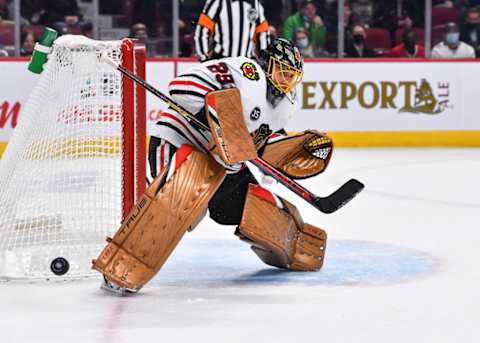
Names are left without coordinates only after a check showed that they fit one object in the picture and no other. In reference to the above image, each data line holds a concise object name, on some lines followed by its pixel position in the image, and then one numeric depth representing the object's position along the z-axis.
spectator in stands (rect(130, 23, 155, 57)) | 16.41
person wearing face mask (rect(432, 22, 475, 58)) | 16.97
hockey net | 7.05
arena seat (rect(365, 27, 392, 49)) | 17.36
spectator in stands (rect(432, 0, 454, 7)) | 17.34
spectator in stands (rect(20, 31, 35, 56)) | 15.76
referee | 12.23
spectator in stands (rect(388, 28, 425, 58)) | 17.25
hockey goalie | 6.25
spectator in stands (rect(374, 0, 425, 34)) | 17.31
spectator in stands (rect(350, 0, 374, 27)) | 17.19
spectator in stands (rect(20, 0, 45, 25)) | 15.91
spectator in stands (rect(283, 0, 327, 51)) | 16.81
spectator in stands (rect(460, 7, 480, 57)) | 17.36
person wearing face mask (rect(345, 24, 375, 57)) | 17.00
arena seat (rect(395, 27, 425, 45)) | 17.33
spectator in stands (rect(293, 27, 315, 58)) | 16.83
